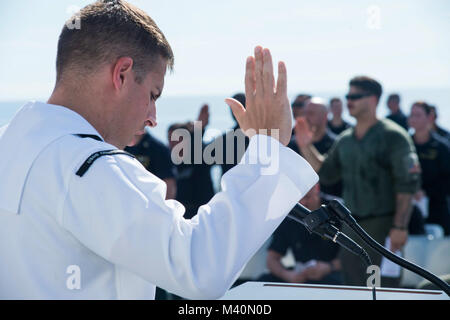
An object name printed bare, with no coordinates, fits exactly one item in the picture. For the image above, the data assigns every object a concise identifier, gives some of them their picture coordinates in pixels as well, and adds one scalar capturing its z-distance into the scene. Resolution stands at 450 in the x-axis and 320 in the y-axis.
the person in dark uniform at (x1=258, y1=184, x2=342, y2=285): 9.54
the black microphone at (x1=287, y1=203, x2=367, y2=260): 2.77
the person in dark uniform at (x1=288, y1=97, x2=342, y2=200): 11.64
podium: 3.68
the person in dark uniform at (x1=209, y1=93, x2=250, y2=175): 8.26
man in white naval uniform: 2.20
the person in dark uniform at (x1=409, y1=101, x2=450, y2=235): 12.20
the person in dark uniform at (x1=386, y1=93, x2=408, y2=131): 18.93
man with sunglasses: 9.13
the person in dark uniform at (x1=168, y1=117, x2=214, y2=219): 10.30
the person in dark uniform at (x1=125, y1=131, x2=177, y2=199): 10.08
